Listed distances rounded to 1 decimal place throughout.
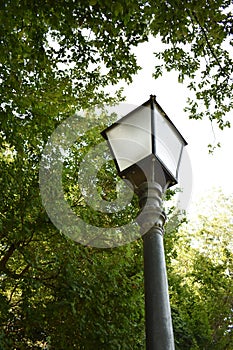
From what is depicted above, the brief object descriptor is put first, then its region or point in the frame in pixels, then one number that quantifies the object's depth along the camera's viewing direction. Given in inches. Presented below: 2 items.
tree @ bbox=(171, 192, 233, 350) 481.7
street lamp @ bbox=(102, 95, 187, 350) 98.7
